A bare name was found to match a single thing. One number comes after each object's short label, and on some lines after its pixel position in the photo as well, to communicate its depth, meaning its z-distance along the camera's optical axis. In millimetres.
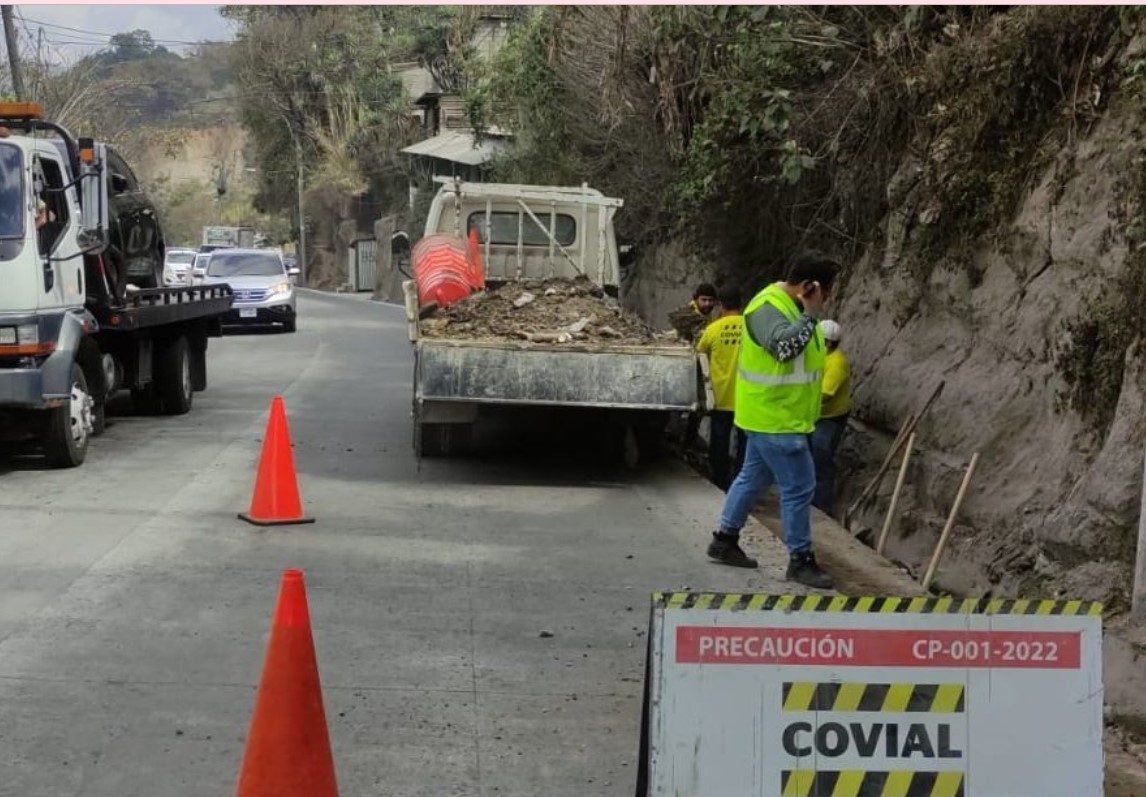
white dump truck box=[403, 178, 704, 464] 10148
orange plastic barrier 12406
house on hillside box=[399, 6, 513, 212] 47863
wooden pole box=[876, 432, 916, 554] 9906
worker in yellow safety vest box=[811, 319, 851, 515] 11039
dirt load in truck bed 10773
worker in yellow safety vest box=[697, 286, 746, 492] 10562
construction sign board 4016
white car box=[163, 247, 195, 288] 35469
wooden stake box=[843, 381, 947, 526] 10367
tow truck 10523
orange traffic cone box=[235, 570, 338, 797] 4352
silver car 27906
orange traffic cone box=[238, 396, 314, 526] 9047
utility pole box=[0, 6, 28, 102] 26244
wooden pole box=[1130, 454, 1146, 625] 6438
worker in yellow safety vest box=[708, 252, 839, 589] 7523
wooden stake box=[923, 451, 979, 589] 8508
